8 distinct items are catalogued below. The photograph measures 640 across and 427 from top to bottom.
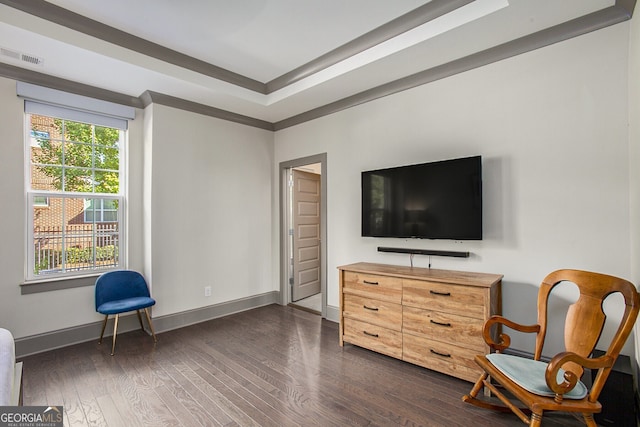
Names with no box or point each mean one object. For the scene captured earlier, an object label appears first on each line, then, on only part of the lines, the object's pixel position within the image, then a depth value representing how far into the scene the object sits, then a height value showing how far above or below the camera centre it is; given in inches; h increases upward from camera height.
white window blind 116.7 +45.1
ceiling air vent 101.5 +54.5
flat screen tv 105.7 +5.6
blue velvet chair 119.3 -31.9
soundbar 111.3 -13.8
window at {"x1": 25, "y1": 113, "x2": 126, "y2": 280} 120.9 +9.5
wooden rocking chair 60.5 -31.4
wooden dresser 92.4 -32.1
